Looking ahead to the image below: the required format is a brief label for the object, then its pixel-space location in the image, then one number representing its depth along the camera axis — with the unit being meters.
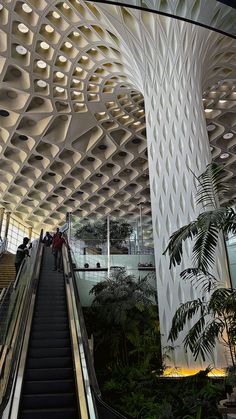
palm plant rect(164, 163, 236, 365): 4.36
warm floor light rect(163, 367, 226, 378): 7.19
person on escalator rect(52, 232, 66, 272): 10.95
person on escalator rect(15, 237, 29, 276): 10.69
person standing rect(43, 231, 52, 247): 17.71
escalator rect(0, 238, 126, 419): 4.24
